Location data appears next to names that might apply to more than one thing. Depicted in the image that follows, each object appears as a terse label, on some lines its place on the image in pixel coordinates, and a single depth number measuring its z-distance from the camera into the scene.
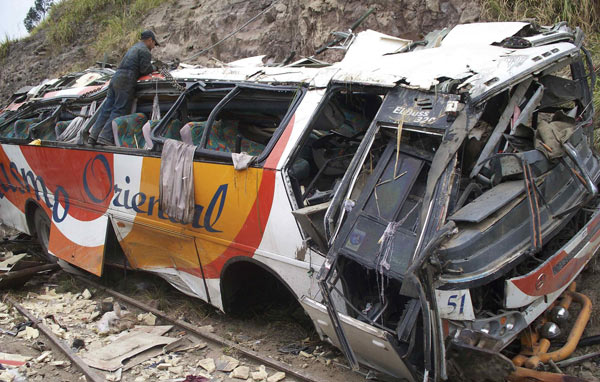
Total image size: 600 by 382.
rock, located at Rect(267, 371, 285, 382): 4.34
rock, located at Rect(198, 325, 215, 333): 5.50
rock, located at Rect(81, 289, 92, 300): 6.86
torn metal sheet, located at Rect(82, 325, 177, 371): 4.86
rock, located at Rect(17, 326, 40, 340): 5.71
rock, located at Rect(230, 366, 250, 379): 4.49
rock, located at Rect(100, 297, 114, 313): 6.30
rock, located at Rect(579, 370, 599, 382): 3.89
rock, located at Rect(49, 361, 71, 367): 5.04
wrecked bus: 3.42
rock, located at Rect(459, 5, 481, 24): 8.87
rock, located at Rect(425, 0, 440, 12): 9.28
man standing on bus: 6.45
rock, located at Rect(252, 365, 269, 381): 4.41
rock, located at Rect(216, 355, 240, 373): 4.66
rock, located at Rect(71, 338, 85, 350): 5.32
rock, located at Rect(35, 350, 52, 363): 5.16
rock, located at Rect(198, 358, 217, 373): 4.68
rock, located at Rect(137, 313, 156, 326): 5.81
